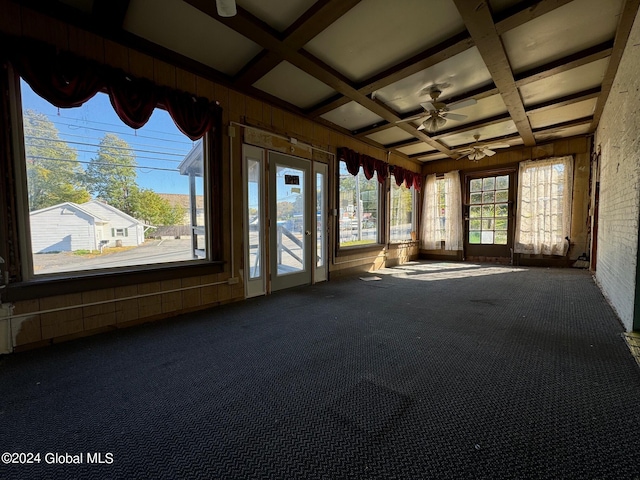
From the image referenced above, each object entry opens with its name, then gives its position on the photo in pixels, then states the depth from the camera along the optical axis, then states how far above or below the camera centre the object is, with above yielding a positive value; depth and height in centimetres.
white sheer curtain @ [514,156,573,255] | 552 +34
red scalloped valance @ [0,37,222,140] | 204 +125
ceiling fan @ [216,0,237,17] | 167 +138
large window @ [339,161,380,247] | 521 +34
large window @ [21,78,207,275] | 229 +40
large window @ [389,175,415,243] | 648 +28
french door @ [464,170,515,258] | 634 +22
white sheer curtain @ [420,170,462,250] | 685 +26
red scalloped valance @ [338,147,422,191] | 500 +120
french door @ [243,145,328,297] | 369 +8
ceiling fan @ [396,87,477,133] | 357 +156
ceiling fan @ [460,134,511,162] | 541 +154
